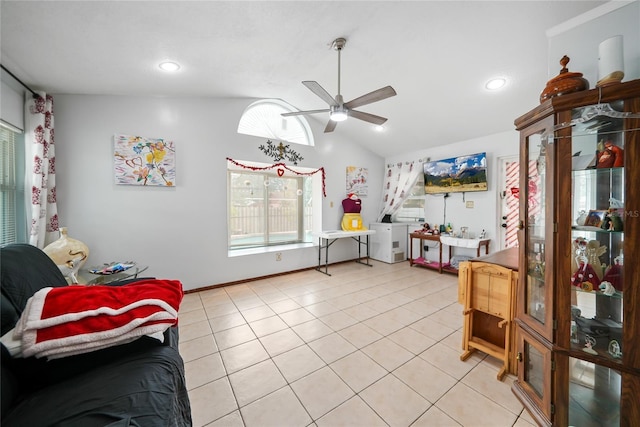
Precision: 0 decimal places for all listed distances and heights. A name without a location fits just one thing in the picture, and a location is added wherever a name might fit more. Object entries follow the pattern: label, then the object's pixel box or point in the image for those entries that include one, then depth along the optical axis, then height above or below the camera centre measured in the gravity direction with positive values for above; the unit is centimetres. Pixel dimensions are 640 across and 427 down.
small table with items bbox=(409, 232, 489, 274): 393 -52
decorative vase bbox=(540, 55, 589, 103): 131 +73
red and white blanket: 86 -42
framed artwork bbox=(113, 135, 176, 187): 296 +66
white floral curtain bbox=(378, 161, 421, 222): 505 +65
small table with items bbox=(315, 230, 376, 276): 435 -53
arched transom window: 399 +159
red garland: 377 +77
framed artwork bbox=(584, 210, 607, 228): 132 -2
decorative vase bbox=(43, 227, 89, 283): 226 -42
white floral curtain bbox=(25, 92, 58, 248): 236 +53
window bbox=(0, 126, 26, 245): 219 +23
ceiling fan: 215 +109
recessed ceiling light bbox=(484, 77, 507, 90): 275 +154
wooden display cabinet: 120 -28
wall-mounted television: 402 +70
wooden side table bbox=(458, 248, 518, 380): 181 -75
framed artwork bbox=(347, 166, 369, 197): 509 +71
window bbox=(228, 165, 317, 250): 424 +8
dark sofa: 74 -62
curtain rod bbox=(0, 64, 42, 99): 208 +125
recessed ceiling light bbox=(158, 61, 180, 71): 236 +149
